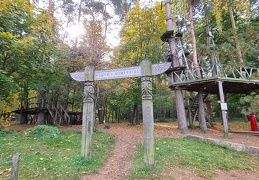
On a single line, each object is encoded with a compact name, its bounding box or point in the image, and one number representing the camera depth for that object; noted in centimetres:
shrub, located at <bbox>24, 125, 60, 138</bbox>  745
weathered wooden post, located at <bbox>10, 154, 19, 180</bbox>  317
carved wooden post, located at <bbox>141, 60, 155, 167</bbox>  434
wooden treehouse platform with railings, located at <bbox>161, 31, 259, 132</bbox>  894
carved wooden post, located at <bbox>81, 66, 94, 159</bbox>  500
